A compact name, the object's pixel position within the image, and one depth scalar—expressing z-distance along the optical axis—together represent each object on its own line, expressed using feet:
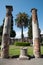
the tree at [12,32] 65.01
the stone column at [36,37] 15.17
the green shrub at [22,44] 39.66
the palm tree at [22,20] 51.46
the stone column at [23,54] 13.61
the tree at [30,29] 53.08
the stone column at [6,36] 14.84
